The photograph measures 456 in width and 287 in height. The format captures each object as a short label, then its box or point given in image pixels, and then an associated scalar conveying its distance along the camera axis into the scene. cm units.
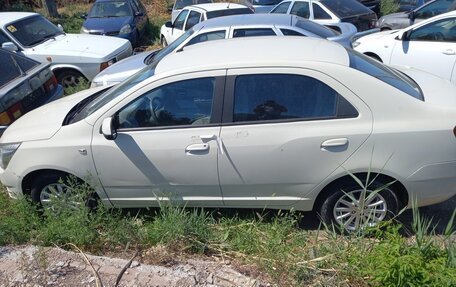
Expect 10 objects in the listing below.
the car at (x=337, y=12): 961
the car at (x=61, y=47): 780
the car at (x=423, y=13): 940
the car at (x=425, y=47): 630
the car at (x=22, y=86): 520
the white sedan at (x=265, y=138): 332
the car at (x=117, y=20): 1110
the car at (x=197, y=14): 920
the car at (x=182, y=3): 1377
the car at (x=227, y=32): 664
